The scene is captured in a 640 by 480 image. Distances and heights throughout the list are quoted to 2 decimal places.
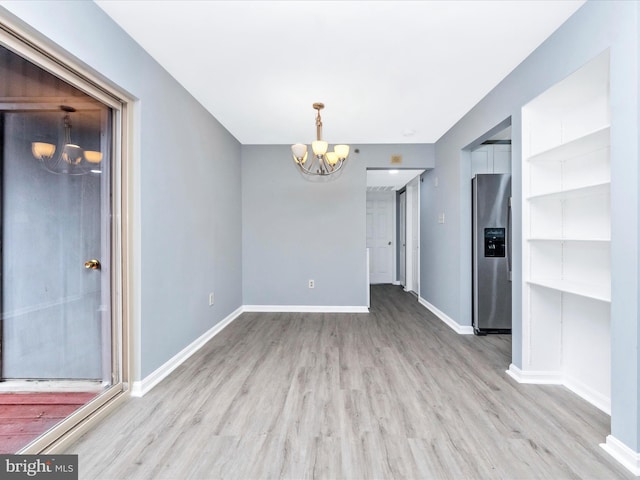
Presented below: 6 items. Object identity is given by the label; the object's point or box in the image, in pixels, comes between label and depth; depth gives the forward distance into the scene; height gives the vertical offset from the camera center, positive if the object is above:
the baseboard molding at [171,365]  2.19 -1.08
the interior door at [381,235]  7.37 +0.09
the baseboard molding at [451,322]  3.57 -1.06
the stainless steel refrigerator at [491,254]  3.46 -0.18
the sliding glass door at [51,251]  1.70 -0.08
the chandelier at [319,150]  2.97 +0.89
